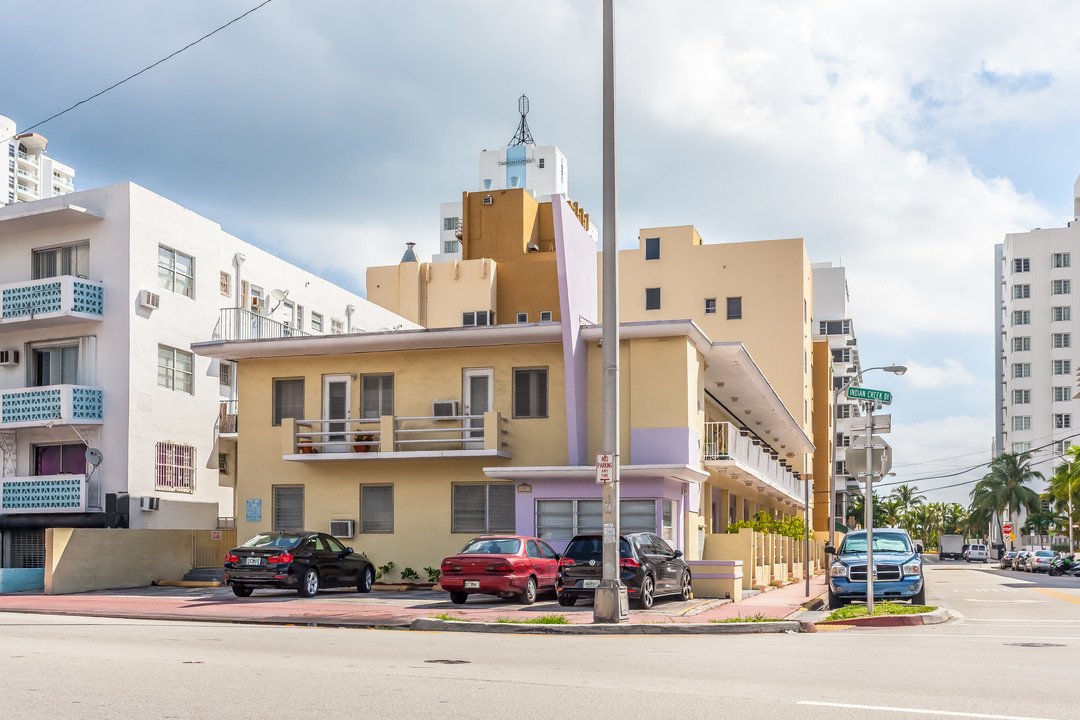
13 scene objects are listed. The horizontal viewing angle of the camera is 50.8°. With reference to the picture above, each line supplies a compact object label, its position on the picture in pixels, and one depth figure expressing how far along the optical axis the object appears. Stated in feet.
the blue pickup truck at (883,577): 74.79
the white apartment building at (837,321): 328.08
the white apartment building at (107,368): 106.52
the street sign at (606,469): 60.29
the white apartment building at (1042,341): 380.58
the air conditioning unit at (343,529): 99.14
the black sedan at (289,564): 81.30
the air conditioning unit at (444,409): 97.25
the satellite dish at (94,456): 106.63
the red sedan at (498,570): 75.10
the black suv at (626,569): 71.77
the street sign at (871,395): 67.00
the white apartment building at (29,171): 409.49
